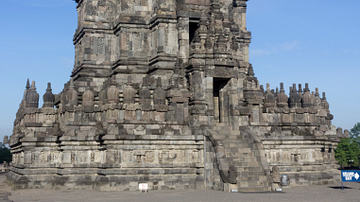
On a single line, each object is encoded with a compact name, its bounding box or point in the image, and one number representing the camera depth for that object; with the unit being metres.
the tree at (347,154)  86.69
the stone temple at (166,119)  30.83
